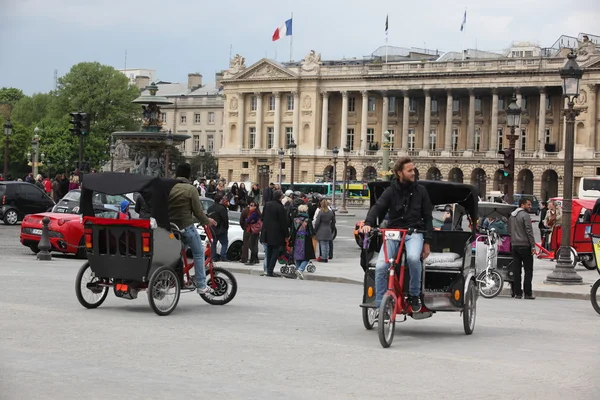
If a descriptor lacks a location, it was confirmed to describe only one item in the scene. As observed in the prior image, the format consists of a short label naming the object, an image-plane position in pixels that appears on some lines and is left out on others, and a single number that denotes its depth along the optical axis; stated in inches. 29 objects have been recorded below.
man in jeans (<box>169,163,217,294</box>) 590.6
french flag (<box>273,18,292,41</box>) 4355.3
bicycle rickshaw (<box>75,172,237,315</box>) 572.1
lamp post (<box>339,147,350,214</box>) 2957.7
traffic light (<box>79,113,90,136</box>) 1610.7
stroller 987.3
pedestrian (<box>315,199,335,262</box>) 1175.0
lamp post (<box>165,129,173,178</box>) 2179.4
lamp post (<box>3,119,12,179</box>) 2176.4
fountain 2241.6
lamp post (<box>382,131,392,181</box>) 2797.7
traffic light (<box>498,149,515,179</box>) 1207.6
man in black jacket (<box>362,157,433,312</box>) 498.3
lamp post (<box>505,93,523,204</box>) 1241.4
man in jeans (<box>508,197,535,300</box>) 814.5
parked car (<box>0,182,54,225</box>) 1594.5
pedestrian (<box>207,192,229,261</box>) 1048.2
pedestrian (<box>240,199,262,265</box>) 1073.5
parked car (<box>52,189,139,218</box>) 1334.4
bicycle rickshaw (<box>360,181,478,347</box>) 490.9
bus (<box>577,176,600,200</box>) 2925.4
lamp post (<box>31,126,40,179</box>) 2815.9
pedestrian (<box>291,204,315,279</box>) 1003.3
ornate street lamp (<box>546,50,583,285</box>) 953.5
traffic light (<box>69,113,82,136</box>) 1608.0
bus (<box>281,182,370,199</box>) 4266.7
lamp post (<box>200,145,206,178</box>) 5278.5
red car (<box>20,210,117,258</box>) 1050.1
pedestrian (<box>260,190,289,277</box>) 951.6
